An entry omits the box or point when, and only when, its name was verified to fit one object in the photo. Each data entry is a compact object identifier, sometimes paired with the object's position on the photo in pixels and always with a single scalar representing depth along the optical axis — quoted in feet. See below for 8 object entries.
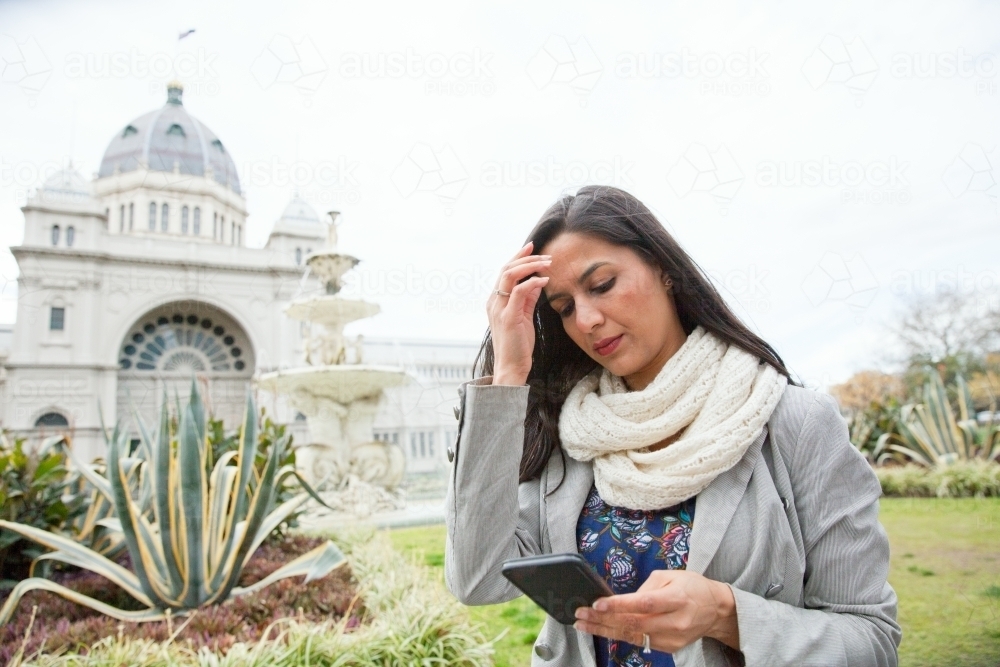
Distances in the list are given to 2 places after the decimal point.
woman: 2.93
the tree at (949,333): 27.76
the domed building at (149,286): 60.90
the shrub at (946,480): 16.49
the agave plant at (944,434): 19.72
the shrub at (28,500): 9.96
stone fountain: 25.34
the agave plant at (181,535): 8.60
